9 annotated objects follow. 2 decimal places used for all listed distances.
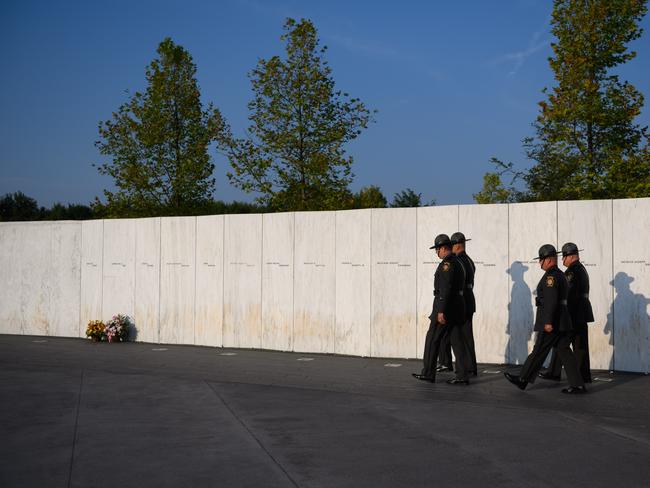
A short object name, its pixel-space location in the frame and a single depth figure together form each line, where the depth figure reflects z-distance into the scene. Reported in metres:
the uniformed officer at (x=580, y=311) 10.42
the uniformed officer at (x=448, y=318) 10.70
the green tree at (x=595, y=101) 20.98
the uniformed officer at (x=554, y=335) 9.95
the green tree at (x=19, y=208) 50.62
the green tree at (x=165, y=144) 26.88
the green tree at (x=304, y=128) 22.78
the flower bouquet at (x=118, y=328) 16.94
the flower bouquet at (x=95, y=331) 17.05
